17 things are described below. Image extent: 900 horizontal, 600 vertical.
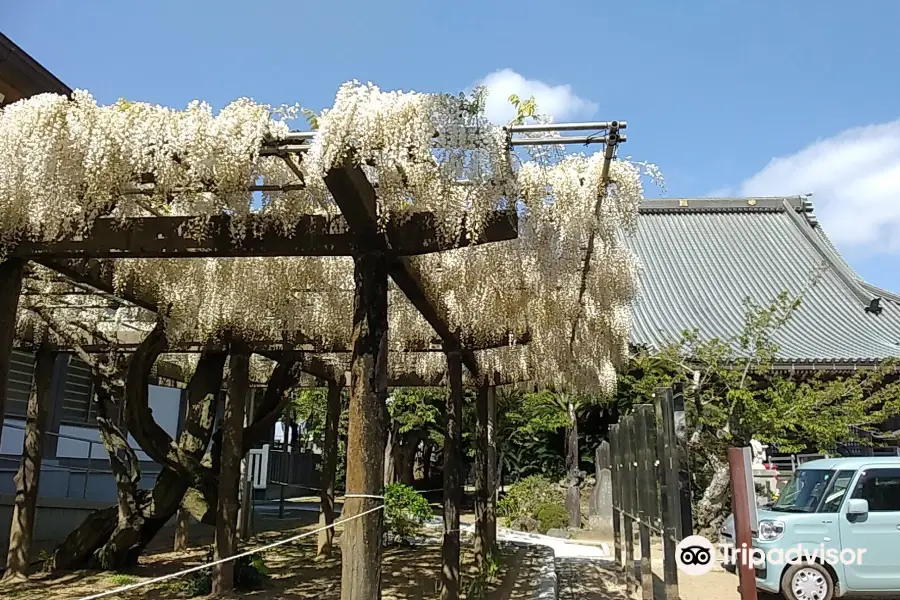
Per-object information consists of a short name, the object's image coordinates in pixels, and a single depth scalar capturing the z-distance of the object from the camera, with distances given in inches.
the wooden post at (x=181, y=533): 345.4
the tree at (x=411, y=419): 559.2
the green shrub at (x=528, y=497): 521.7
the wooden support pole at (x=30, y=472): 255.0
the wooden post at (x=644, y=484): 188.2
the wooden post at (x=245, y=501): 369.7
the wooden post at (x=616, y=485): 301.2
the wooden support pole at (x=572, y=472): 498.0
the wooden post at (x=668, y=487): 140.3
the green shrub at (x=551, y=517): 486.9
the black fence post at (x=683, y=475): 131.8
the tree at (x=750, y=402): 348.8
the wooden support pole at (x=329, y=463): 337.4
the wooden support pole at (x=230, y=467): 239.0
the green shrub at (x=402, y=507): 369.1
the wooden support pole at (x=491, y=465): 330.5
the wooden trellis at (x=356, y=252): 129.8
